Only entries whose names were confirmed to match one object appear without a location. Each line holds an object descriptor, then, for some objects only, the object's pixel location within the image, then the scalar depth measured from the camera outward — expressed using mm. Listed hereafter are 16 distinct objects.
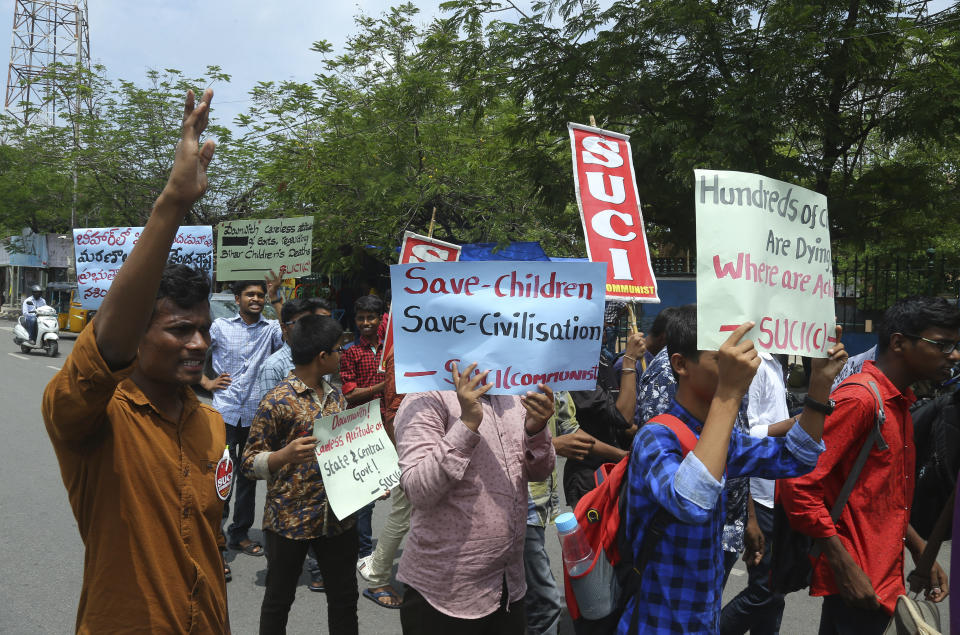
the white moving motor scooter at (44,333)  18922
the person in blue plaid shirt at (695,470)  1990
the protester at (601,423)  4355
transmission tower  41844
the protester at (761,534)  3668
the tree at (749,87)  8422
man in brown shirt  1616
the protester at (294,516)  3498
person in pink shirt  2545
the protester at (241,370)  5531
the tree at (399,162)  13078
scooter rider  18938
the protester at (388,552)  4773
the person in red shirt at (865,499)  2816
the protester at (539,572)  3699
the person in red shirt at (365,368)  5367
